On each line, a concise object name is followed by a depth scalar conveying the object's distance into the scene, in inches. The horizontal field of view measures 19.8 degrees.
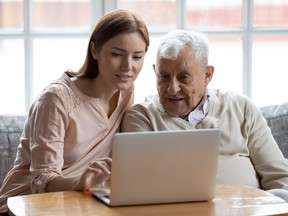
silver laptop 90.6
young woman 109.3
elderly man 120.0
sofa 134.0
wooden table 89.4
